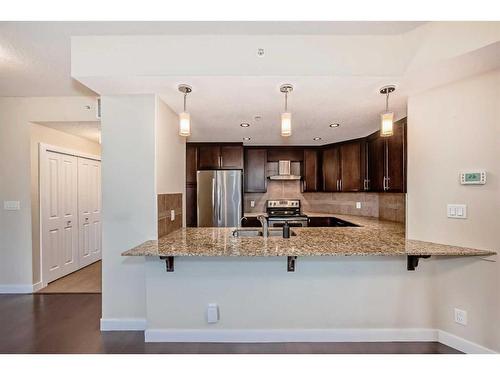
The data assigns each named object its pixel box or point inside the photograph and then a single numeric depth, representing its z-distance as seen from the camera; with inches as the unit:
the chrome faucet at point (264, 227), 104.3
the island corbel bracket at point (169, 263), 85.5
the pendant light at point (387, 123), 81.4
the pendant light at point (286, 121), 80.1
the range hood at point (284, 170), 183.5
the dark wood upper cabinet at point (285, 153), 187.5
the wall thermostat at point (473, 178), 77.0
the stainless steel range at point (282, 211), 174.2
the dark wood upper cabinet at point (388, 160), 115.4
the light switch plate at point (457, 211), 80.9
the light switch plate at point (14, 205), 131.4
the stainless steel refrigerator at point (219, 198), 164.2
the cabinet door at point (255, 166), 185.5
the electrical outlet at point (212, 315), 88.0
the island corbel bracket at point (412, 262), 86.6
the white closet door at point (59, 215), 141.5
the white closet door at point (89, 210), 172.1
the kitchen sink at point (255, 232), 113.8
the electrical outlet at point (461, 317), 82.7
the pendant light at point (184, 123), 82.0
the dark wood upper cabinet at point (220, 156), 172.8
